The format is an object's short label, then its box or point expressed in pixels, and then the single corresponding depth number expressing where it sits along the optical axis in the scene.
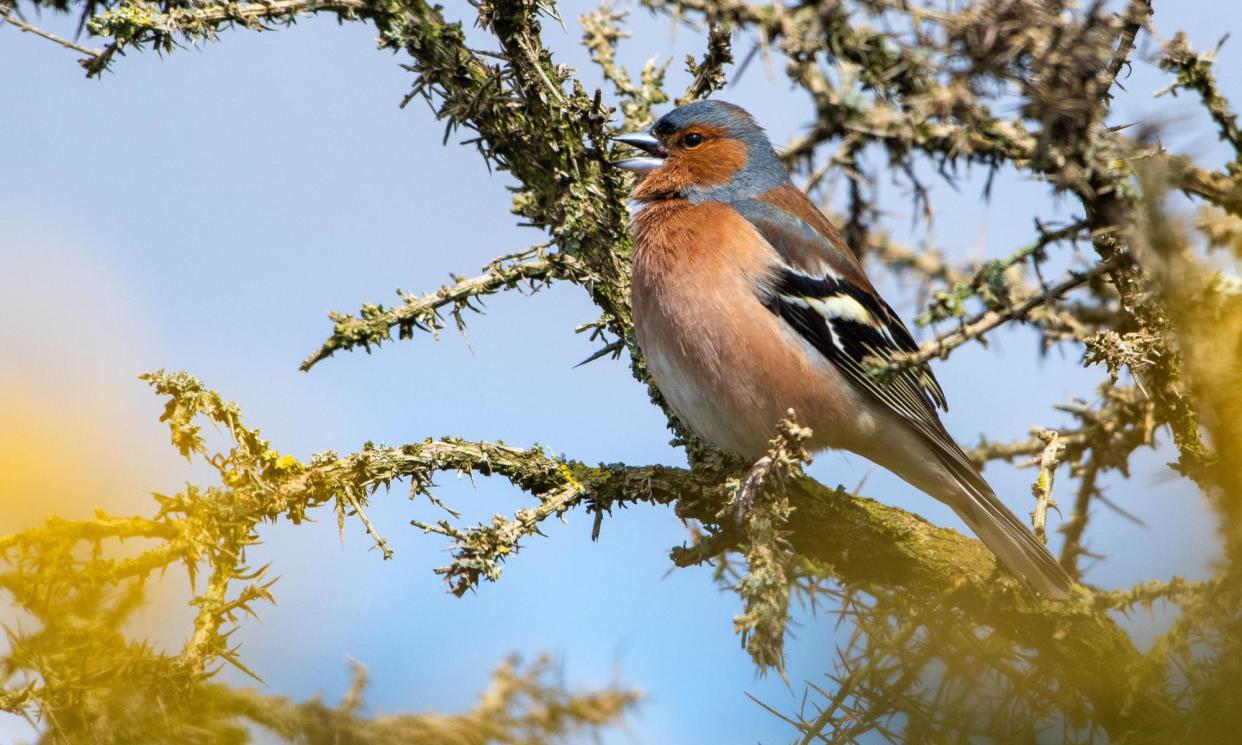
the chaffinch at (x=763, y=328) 10.50
